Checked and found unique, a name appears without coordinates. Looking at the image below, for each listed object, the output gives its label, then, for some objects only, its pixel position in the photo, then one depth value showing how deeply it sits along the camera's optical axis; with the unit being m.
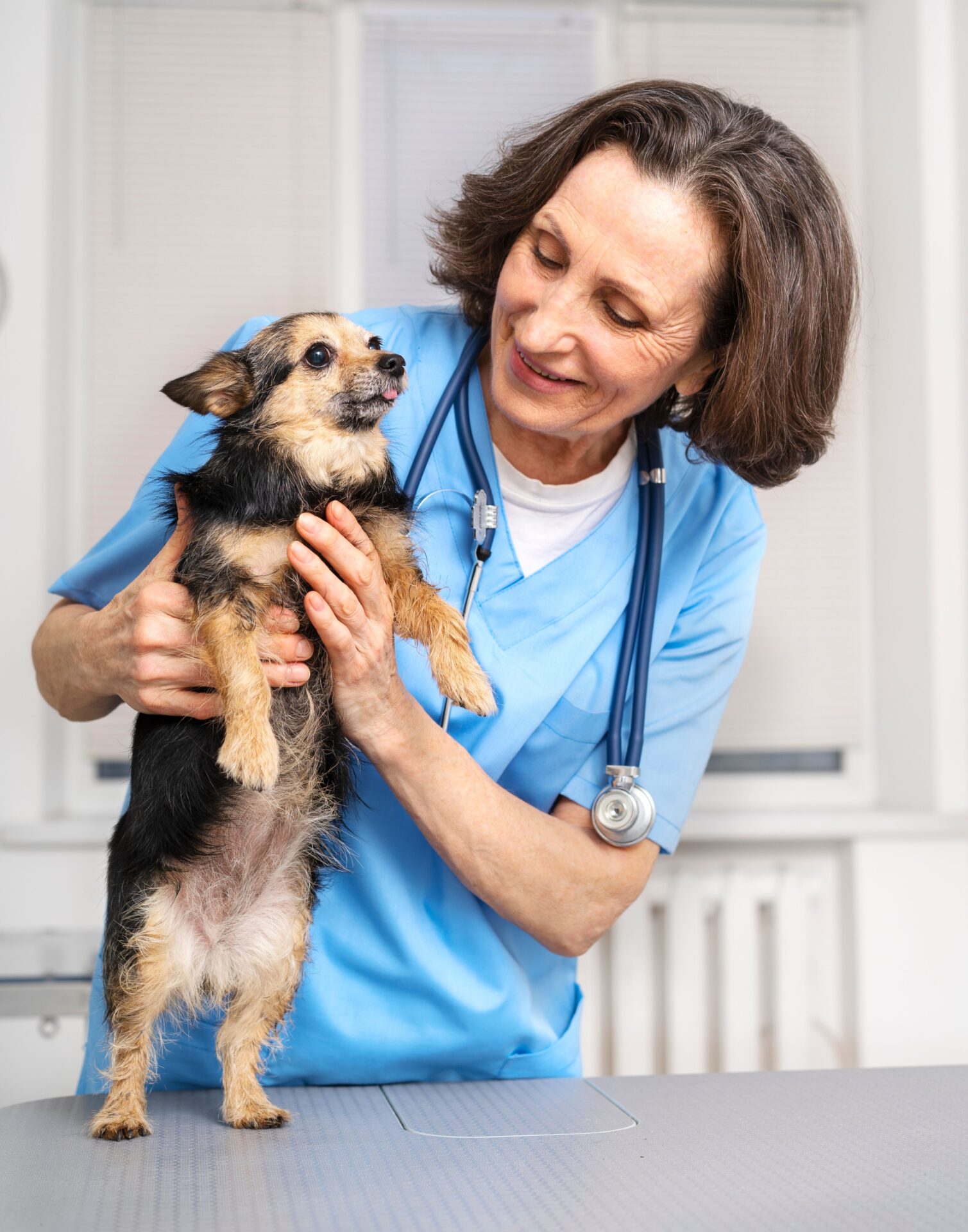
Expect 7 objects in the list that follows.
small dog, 1.14
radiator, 2.44
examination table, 0.91
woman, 1.22
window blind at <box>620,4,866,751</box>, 2.60
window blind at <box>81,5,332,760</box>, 2.50
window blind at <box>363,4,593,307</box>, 2.64
